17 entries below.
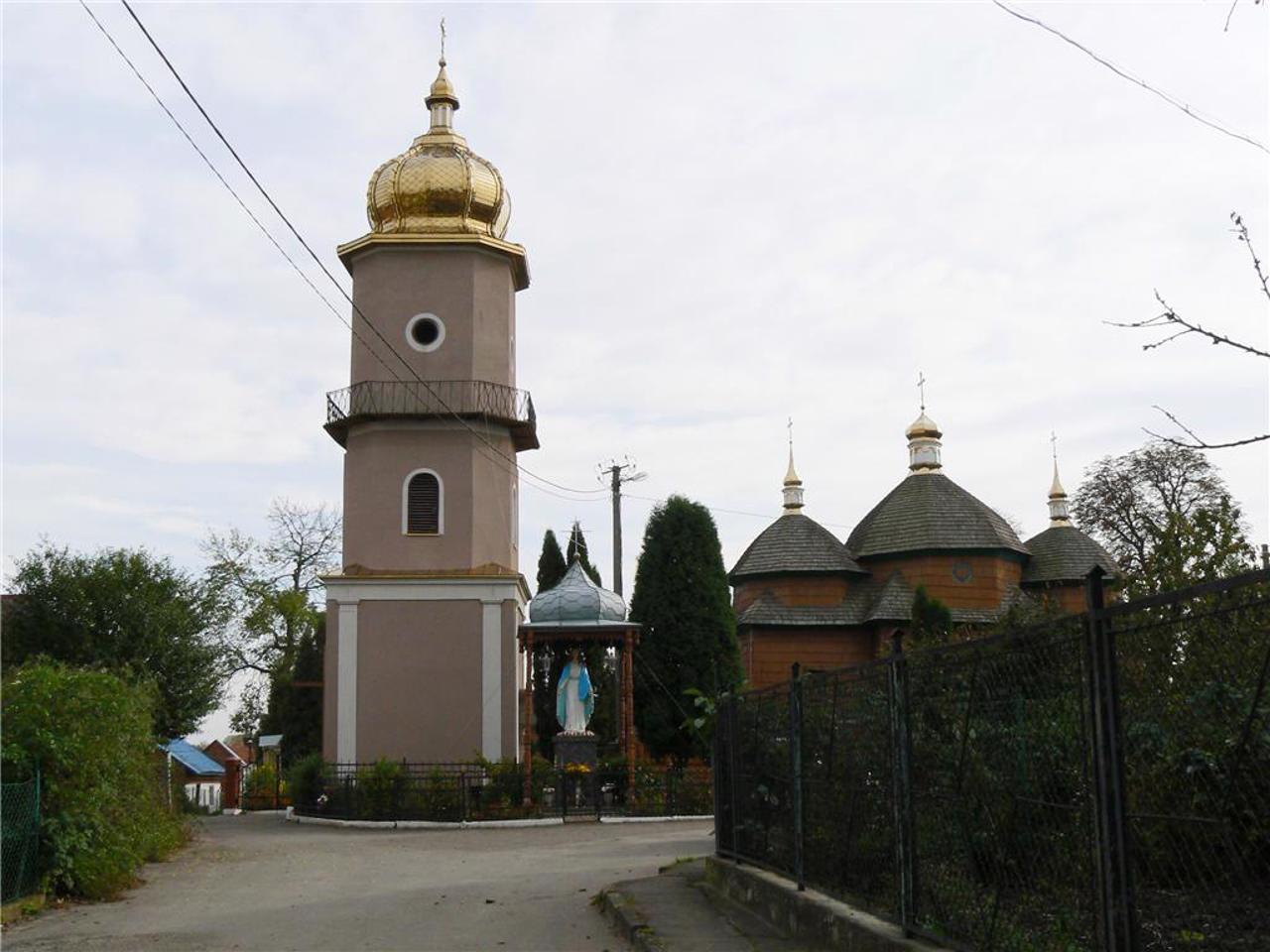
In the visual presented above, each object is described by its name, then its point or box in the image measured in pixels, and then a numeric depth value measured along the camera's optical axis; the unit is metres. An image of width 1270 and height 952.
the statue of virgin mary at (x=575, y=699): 26.34
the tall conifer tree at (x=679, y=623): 32.44
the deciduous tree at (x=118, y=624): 27.09
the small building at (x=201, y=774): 51.25
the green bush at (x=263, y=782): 38.22
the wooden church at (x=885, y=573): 37.84
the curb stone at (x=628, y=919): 9.42
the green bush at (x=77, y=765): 12.40
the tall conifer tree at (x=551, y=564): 39.78
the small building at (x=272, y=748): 42.90
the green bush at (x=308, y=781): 26.89
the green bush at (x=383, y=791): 24.72
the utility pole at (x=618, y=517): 39.47
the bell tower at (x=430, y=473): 27.58
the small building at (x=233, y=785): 41.97
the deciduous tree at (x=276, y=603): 50.03
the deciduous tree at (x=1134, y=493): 41.38
